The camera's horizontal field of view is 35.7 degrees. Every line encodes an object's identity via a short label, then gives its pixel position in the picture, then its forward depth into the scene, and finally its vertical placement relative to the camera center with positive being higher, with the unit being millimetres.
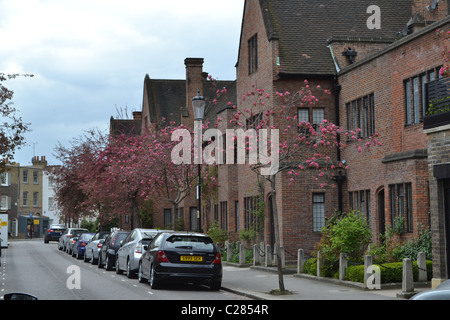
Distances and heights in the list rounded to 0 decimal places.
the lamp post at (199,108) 23016 +3798
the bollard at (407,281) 15866 -1349
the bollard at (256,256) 27100 -1302
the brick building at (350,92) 21562 +4599
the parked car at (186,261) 17797 -973
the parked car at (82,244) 37281 -1108
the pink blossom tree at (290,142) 17844 +2481
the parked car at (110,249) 27125 -1051
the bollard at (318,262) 20641 -1184
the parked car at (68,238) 44644 -969
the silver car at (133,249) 22330 -860
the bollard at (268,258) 25848 -1309
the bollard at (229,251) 30117 -1247
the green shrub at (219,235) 34000 -599
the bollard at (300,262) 22438 -1268
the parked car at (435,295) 6547 -688
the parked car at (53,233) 66250 -925
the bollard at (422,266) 17766 -1121
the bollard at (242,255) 27984 -1295
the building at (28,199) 93375 +3409
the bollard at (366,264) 17703 -1061
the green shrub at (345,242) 19797 -566
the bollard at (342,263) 19261 -1125
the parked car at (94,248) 31562 -1149
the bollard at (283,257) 25391 -1275
